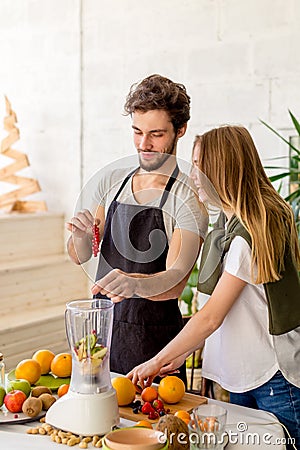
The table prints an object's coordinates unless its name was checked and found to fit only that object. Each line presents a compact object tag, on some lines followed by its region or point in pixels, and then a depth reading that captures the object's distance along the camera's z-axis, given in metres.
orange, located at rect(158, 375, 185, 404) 2.80
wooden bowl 2.41
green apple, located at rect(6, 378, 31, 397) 2.85
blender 2.64
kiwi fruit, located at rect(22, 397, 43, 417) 2.74
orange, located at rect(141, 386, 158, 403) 2.82
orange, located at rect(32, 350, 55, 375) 3.07
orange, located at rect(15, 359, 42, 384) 2.97
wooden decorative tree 5.63
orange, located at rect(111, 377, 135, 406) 2.80
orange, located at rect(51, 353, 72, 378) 3.02
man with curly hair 2.83
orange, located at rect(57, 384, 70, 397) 2.83
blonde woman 2.89
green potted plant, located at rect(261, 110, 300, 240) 4.05
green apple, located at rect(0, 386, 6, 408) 2.78
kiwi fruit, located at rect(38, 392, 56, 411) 2.79
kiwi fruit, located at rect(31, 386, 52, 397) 2.88
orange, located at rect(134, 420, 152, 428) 2.60
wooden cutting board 2.74
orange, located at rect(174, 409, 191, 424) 2.63
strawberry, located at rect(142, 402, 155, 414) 2.75
